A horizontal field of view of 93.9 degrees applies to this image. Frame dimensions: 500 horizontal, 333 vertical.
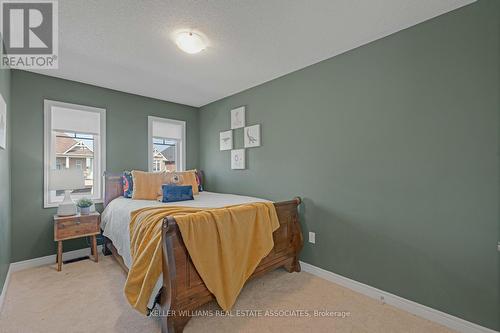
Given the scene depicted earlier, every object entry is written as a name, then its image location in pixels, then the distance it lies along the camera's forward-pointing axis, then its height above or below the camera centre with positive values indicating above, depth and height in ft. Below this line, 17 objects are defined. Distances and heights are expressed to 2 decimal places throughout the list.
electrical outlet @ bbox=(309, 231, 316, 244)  8.90 -2.72
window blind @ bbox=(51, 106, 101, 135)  10.21 +2.20
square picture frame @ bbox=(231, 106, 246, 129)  11.77 +2.57
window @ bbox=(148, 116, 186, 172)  12.91 +1.39
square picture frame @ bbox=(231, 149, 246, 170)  11.74 +0.41
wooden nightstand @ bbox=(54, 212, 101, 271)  8.86 -2.33
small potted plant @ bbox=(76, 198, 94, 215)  9.72 -1.54
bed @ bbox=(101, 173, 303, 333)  5.35 -2.49
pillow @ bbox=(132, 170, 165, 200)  10.48 -0.78
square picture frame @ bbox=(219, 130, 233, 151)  12.41 +1.48
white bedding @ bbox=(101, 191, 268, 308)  7.71 -1.66
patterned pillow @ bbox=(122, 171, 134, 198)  10.74 -0.78
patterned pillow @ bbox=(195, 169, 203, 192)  12.67 -0.76
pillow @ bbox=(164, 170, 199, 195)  11.34 -0.54
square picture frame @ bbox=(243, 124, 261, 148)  11.00 +1.51
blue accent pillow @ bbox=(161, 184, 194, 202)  10.00 -1.11
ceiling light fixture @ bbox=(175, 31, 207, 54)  6.83 +3.81
